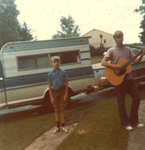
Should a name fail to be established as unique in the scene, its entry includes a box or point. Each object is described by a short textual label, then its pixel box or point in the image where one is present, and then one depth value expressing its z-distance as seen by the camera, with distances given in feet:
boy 13.60
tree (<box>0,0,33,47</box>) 63.75
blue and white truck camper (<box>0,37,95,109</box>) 20.33
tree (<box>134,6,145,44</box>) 65.41
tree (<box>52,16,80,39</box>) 144.42
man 12.07
